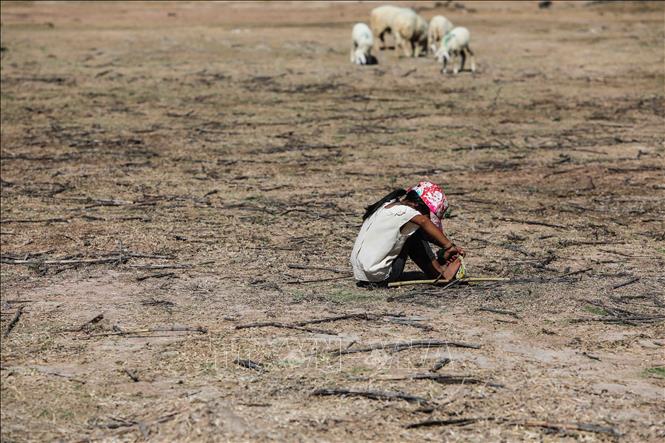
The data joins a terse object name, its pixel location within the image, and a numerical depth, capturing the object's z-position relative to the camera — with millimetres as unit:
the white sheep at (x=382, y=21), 44531
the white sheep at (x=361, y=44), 40250
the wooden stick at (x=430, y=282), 15352
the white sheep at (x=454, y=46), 38312
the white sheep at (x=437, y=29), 43562
